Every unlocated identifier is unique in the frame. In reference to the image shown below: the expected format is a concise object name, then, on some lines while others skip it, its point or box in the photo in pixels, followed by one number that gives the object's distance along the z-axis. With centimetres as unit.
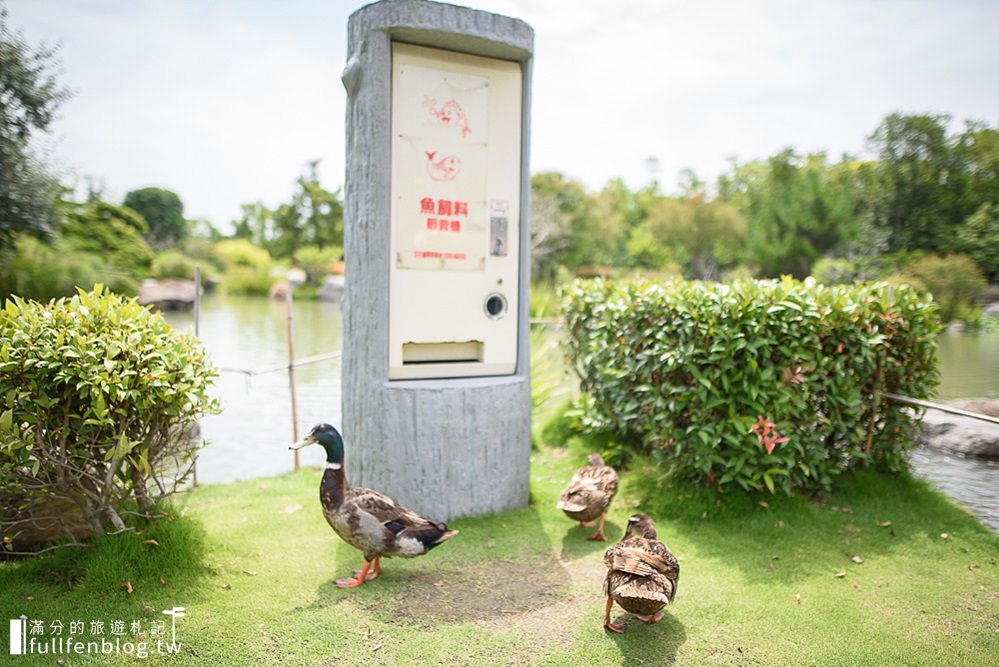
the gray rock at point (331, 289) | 2827
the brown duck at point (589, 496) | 381
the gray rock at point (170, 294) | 2247
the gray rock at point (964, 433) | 605
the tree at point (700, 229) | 2873
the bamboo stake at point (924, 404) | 357
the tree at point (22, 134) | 1053
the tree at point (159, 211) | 3941
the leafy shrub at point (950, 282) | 1870
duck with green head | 321
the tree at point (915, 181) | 2514
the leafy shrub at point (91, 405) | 293
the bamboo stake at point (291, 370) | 554
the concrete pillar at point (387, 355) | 391
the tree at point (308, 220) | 2723
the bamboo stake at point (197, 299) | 495
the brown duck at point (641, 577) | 263
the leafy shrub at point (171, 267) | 2895
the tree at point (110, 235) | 2014
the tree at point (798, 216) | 2791
